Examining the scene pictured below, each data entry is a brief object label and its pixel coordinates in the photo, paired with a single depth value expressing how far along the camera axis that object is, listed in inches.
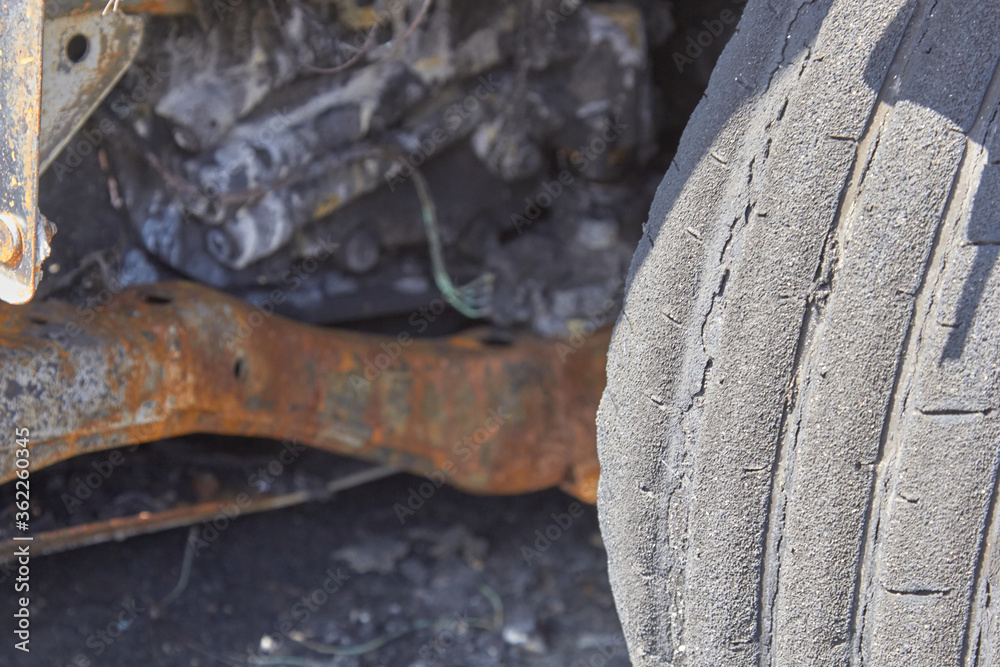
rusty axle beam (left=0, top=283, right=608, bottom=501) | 45.4
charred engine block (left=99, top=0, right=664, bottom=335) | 50.0
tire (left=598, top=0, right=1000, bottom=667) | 39.0
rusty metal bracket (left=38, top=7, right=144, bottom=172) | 43.0
